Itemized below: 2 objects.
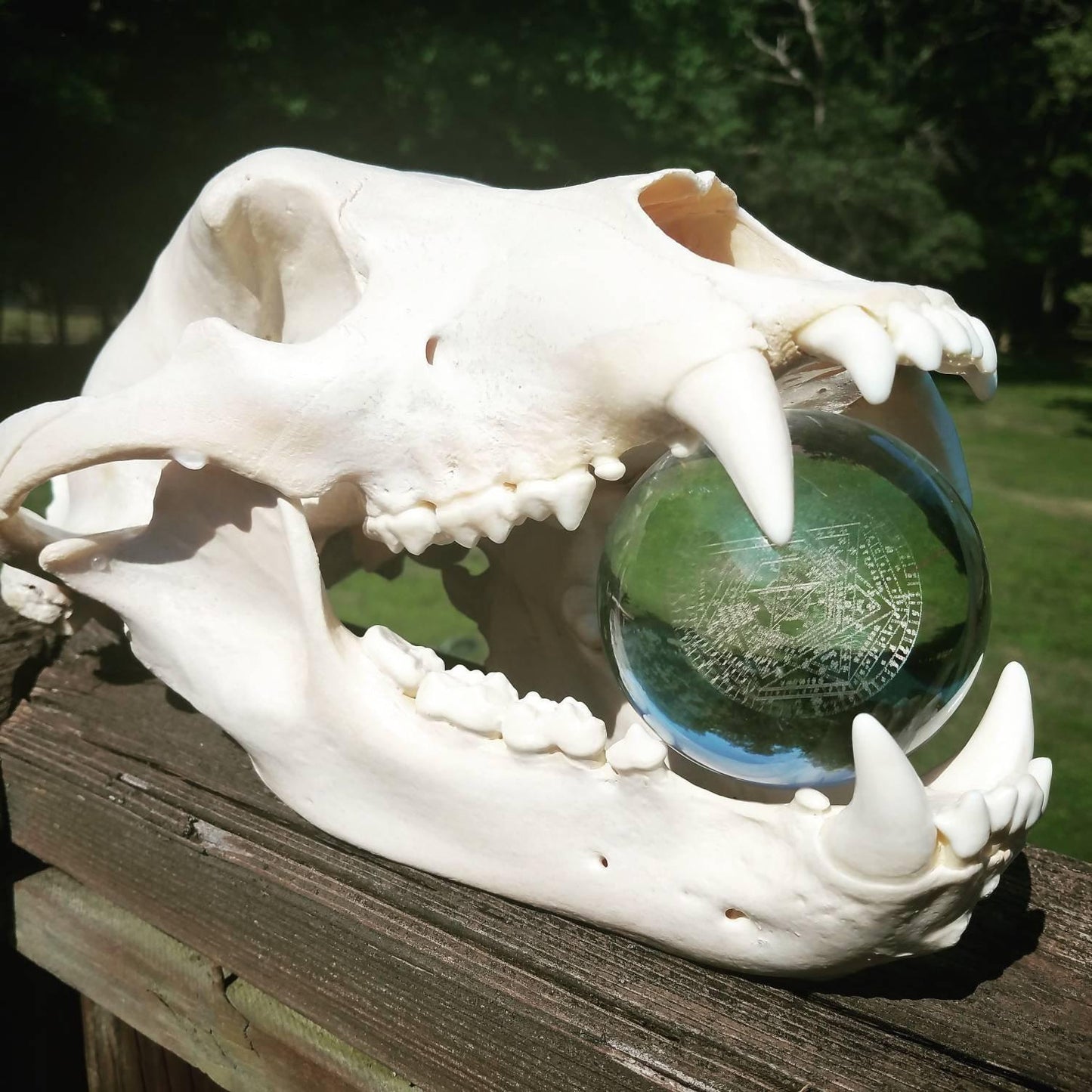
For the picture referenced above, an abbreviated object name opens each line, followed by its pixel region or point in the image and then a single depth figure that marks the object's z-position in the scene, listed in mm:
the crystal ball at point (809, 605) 230
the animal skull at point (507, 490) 223
